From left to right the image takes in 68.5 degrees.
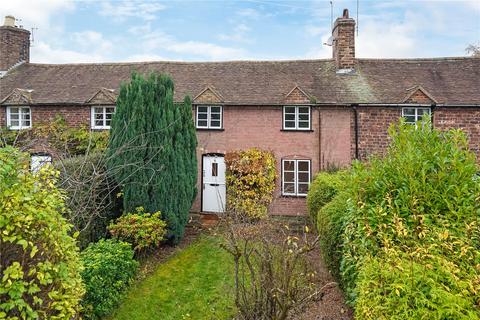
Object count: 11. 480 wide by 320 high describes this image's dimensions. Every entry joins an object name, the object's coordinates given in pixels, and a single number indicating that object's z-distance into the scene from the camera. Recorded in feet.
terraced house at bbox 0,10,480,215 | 54.65
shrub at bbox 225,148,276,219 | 50.65
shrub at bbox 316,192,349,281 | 21.75
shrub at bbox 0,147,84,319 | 12.63
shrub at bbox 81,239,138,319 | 24.44
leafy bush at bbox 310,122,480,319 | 12.06
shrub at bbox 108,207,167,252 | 34.35
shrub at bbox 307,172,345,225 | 33.88
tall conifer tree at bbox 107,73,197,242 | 38.24
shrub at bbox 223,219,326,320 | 16.69
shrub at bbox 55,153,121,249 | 29.22
